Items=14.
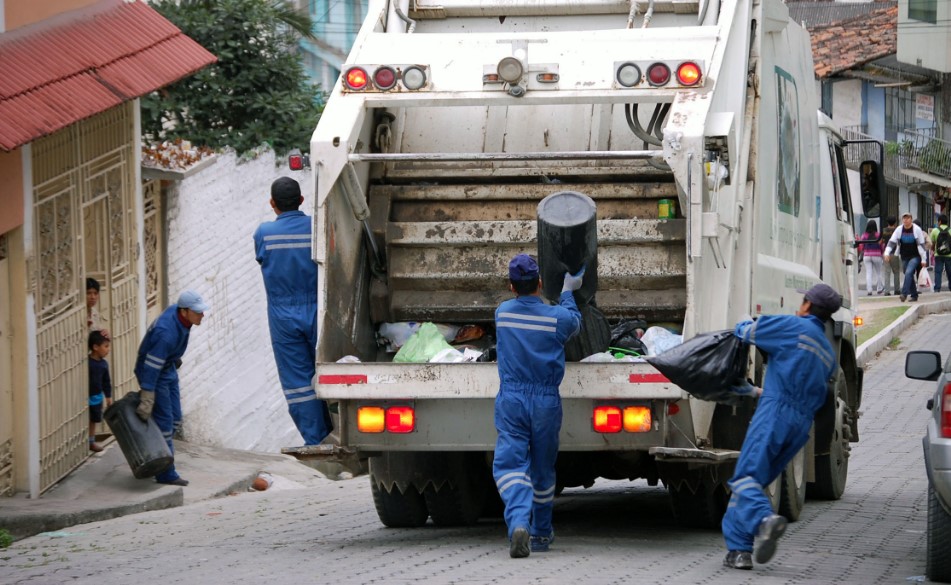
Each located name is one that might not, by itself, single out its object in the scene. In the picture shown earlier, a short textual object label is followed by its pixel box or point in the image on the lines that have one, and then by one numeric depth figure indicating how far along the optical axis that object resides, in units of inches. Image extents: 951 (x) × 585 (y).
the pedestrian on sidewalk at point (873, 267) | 2059.7
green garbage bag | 601.4
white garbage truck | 568.7
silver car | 500.1
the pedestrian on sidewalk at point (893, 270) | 2056.1
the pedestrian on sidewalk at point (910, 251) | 1882.5
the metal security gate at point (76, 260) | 818.2
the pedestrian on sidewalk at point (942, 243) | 1914.6
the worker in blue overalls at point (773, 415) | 535.4
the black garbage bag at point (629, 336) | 589.0
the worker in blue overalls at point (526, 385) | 552.1
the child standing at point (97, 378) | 870.5
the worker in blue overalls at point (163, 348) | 835.4
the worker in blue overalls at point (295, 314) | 615.4
